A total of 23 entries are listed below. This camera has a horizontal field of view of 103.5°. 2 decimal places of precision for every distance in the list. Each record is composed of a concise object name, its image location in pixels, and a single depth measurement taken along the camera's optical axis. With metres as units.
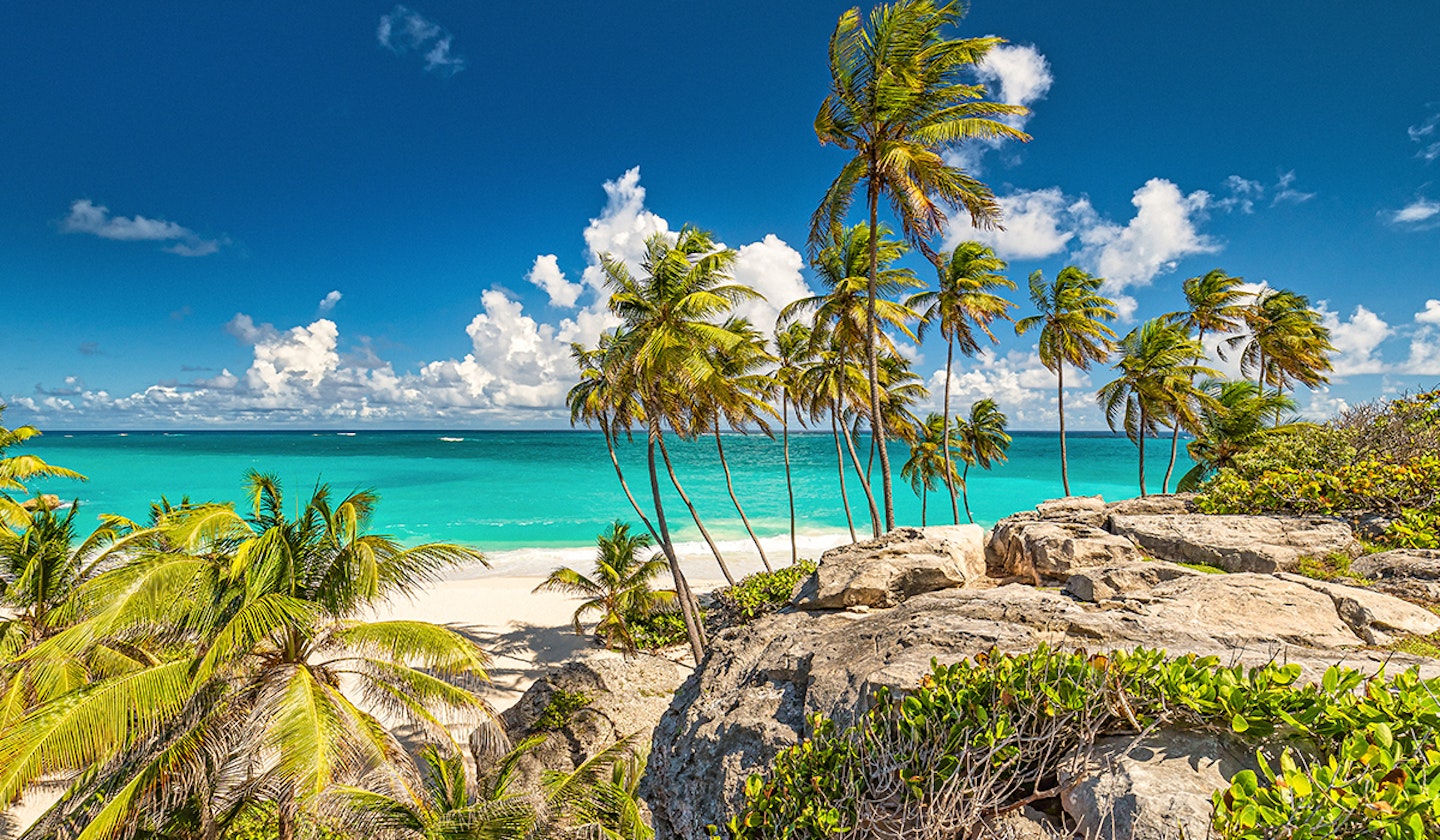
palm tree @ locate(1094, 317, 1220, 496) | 20.25
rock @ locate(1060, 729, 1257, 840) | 2.29
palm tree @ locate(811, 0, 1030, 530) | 11.02
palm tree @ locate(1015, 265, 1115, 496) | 20.06
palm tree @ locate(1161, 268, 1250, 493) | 22.25
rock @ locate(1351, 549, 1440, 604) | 4.83
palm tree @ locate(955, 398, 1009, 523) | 27.34
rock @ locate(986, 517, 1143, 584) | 7.12
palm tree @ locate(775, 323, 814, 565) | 21.05
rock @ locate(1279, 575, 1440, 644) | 4.02
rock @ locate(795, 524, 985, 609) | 6.68
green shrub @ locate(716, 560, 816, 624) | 16.81
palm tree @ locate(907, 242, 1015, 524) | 17.75
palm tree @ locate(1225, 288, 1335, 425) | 23.16
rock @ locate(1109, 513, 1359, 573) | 6.46
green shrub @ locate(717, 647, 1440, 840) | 1.87
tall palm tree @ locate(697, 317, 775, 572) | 14.44
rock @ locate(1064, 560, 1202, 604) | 5.38
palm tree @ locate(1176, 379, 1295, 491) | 16.23
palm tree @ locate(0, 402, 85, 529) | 11.60
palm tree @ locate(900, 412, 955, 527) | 25.80
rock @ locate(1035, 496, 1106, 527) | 9.17
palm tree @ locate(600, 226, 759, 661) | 12.47
